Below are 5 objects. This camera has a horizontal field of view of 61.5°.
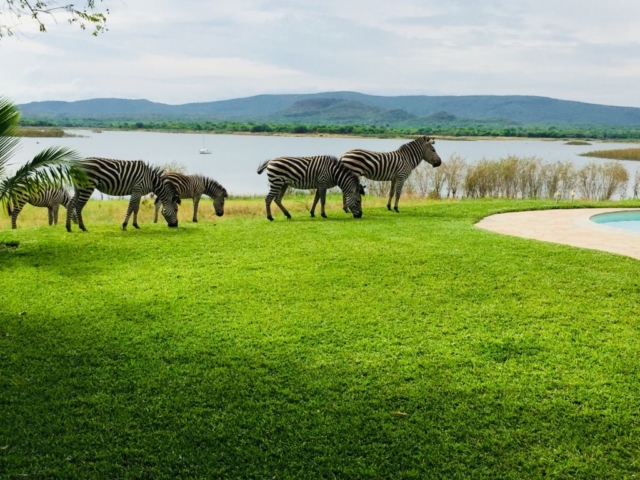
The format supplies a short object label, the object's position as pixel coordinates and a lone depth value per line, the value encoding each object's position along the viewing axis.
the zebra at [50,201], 12.16
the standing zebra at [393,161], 13.07
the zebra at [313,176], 12.11
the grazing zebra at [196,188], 12.62
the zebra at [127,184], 10.26
